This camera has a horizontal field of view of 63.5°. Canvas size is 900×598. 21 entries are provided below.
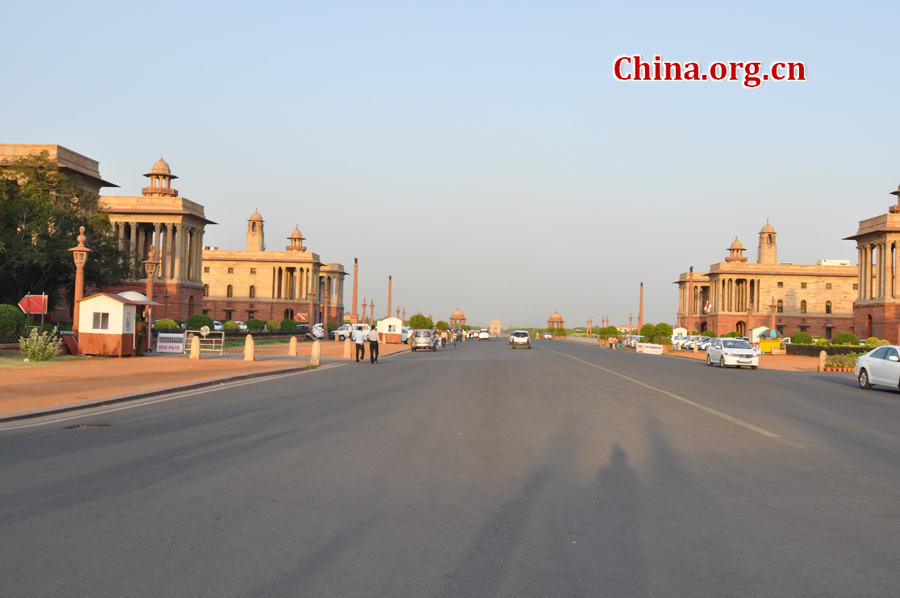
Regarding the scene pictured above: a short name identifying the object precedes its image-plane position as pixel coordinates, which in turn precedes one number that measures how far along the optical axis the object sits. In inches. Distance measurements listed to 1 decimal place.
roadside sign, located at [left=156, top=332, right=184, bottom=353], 1277.1
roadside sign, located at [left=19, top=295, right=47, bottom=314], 984.9
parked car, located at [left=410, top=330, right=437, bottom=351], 2066.4
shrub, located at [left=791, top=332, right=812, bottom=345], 2332.7
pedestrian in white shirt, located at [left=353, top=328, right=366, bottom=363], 1274.6
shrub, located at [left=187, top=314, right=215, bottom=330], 2001.7
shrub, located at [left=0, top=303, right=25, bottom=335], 1023.6
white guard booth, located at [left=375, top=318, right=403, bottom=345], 2517.2
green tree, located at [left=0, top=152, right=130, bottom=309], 1409.9
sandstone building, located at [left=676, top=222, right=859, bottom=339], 4542.3
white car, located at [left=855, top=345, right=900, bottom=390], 848.3
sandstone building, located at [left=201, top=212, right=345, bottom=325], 4392.2
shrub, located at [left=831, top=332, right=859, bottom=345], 2055.9
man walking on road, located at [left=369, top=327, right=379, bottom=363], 1252.7
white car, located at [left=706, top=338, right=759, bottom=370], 1357.0
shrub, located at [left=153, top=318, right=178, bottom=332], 1659.0
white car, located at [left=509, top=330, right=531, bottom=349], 2508.6
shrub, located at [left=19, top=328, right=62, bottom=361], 912.9
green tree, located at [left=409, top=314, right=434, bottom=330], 3479.6
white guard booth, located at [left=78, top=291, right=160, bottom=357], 1047.0
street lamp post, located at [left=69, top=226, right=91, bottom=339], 1057.5
